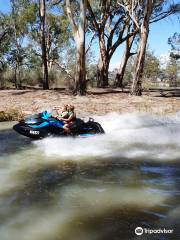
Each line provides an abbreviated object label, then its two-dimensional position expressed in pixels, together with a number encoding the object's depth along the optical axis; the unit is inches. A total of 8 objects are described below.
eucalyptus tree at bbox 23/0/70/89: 924.7
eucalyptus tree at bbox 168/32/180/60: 1002.5
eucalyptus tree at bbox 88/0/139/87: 651.9
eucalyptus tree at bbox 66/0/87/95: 459.7
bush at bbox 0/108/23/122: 389.8
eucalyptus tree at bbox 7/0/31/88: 825.0
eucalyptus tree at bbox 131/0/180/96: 468.3
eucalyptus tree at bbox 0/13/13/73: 884.4
